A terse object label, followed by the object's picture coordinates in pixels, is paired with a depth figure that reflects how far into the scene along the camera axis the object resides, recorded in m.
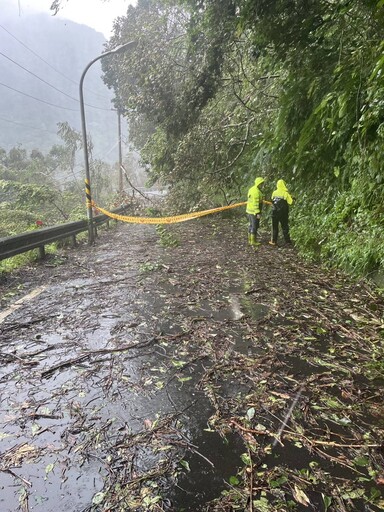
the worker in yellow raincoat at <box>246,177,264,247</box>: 10.05
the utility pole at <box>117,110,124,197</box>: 32.29
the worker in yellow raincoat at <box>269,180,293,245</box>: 9.88
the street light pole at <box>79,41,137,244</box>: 11.85
